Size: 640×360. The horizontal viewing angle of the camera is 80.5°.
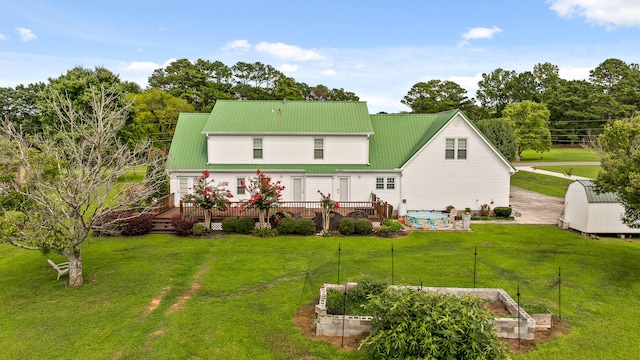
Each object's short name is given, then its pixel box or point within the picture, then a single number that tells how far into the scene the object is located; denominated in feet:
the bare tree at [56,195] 41.83
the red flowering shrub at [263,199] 69.97
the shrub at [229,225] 72.23
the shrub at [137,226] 69.82
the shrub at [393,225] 72.81
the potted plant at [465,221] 74.96
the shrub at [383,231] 71.10
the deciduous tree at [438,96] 249.34
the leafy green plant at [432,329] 27.78
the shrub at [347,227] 70.69
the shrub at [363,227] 70.95
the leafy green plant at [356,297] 38.22
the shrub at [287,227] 70.69
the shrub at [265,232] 70.03
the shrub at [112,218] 68.80
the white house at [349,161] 85.81
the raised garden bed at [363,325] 34.14
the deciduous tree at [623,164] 45.92
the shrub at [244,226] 71.92
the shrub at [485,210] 85.80
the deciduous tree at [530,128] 194.08
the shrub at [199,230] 69.87
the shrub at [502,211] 84.64
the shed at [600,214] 71.61
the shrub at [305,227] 70.54
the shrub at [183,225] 70.28
